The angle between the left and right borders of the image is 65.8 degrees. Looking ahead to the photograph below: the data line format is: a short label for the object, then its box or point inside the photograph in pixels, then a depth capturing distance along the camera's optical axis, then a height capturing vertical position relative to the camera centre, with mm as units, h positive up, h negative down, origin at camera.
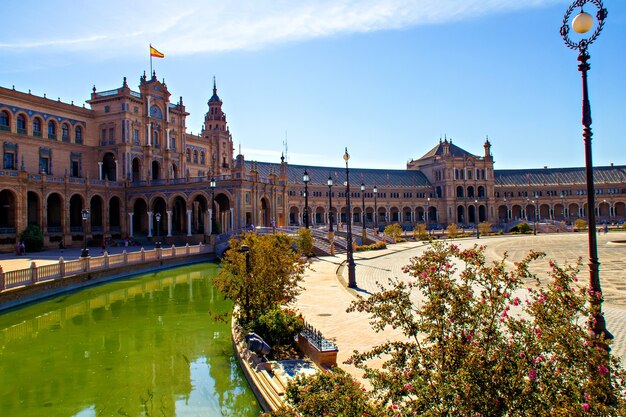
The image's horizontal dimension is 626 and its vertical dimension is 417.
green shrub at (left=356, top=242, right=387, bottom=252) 50125 -3357
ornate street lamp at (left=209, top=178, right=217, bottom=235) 44594 +973
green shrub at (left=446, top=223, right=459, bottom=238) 69500 -2755
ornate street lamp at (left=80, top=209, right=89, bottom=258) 30973 -1981
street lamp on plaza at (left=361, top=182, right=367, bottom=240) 57797 -2223
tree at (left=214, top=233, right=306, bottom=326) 15953 -2087
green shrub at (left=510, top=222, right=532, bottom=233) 83000 -2874
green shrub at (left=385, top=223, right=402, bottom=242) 63438 -2157
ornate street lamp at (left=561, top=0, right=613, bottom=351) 9203 +2175
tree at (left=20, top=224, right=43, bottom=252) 45938 -1335
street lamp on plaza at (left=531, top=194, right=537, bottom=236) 111250 +969
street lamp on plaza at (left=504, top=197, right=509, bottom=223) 115844 -332
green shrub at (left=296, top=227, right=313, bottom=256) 39719 -1975
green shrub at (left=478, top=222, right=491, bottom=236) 79812 -2806
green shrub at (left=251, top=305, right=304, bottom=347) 13703 -3145
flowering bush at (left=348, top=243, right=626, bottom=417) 5270 -1750
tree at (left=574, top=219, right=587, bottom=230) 80750 -2513
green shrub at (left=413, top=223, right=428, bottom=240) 66594 -2749
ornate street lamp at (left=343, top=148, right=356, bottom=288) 24422 -2921
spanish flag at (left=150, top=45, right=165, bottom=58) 59344 +20580
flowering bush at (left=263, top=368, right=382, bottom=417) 6230 -2527
